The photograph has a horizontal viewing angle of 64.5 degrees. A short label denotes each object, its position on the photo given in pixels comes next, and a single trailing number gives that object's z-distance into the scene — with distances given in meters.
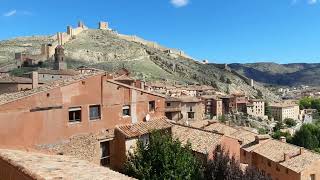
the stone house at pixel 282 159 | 22.21
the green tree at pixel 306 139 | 56.96
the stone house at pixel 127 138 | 13.45
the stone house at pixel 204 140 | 14.75
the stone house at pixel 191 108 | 51.29
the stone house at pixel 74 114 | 11.12
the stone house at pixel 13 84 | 34.88
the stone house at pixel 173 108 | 40.22
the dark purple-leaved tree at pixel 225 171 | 12.78
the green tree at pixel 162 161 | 11.84
